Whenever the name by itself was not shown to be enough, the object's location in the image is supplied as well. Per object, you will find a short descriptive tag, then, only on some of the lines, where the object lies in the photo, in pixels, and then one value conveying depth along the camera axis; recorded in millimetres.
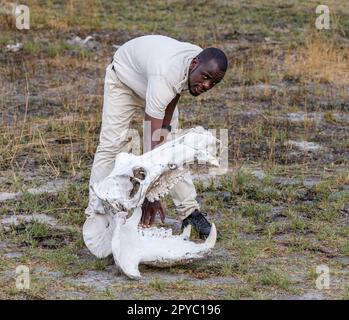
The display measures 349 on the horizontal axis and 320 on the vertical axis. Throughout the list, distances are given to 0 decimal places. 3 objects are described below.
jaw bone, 11867
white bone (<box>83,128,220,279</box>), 11859
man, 11898
